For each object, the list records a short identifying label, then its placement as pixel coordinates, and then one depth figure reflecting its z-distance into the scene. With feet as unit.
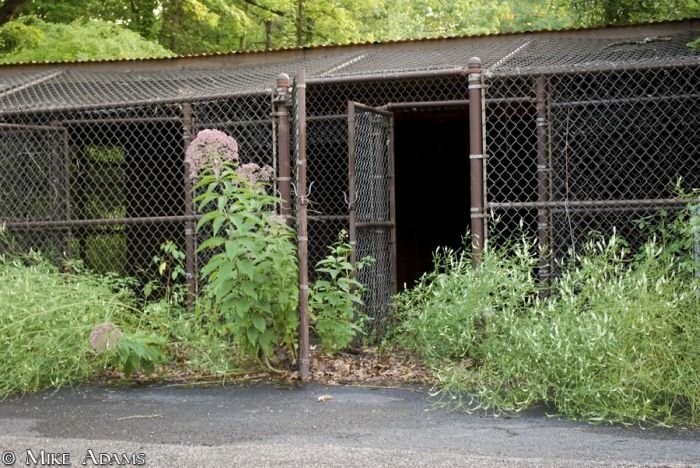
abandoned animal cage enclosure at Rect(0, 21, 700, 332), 26.78
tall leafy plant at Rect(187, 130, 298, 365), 22.09
